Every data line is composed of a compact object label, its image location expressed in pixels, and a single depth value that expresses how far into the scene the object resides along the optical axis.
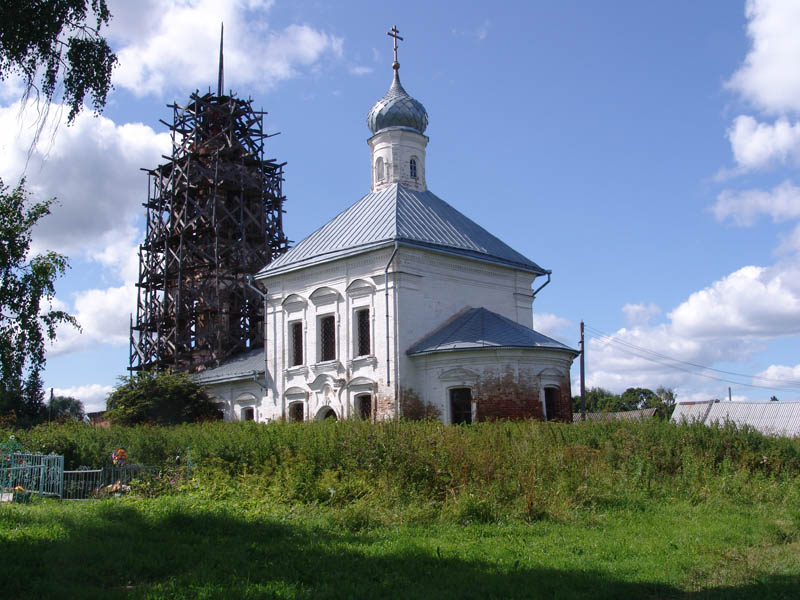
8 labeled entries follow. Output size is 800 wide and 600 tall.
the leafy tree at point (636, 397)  75.81
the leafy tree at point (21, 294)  16.33
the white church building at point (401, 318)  21.95
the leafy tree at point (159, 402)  29.14
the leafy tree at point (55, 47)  10.02
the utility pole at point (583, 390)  29.50
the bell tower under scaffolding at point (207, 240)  36.78
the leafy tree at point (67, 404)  76.18
